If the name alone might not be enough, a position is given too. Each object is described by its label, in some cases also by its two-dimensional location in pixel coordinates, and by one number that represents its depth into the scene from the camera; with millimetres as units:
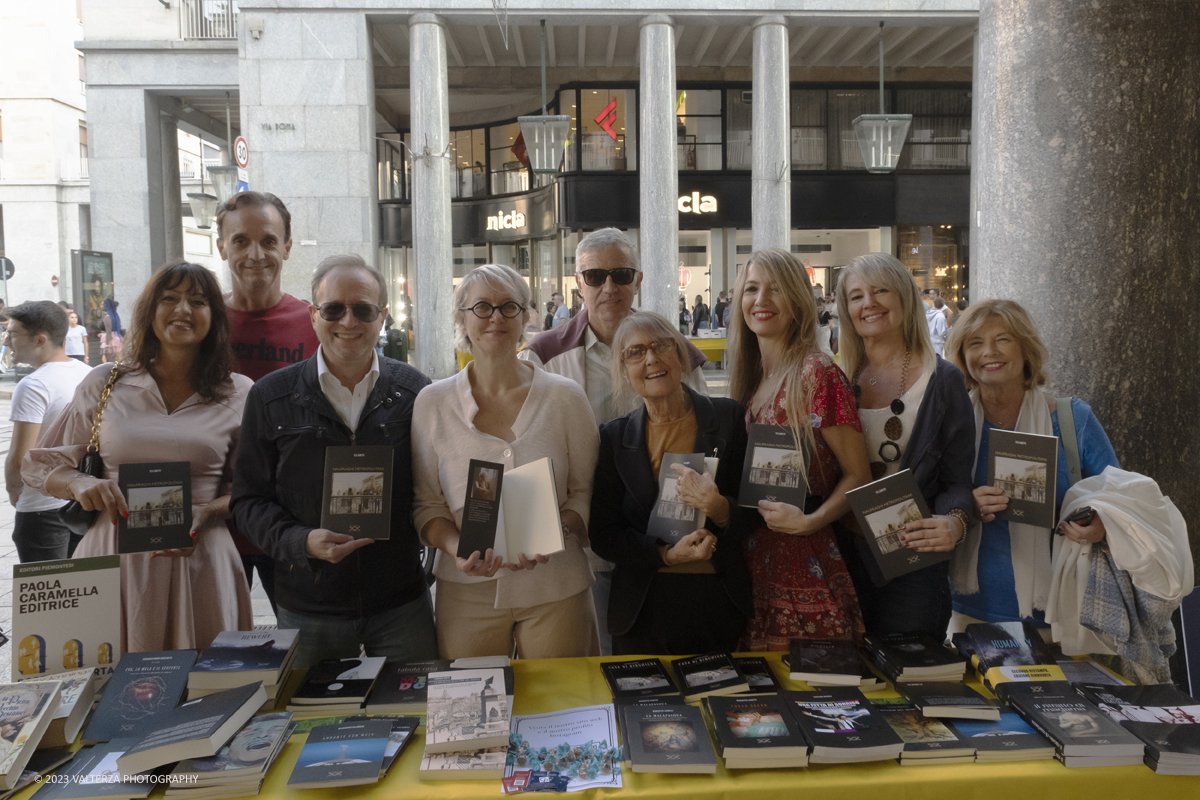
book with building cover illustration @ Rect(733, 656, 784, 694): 2354
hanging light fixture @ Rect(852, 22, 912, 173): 13625
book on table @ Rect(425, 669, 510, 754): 2012
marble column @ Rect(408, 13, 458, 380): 13438
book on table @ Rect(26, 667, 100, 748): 2100
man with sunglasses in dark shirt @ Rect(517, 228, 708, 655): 3331
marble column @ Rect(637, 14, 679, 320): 13789
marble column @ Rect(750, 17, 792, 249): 14023
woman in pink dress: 2773
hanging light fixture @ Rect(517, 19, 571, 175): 12672
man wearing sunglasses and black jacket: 2629
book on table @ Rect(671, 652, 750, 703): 2330
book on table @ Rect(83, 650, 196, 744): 2160
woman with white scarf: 2842
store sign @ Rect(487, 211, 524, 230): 23094
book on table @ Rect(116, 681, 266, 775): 1868
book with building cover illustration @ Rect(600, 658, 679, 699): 2355
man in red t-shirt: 3465
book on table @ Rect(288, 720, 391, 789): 1898
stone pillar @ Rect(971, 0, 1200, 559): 3340
